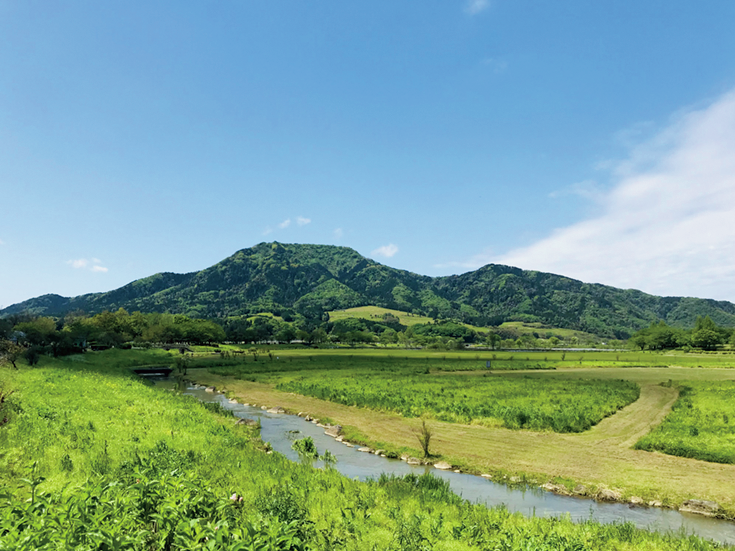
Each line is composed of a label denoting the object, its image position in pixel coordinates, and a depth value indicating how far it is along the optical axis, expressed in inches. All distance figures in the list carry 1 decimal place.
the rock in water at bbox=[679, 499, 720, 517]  732.0
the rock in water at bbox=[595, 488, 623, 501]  798.5
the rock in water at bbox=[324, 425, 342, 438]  1349.7
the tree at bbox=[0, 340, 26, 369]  2165.4
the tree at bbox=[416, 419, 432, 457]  1067.3
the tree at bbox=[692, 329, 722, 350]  7682.1
